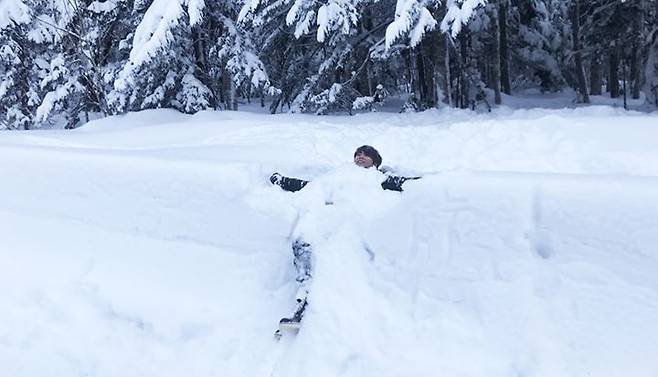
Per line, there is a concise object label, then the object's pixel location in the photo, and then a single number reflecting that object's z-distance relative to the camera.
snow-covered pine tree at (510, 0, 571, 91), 19.70
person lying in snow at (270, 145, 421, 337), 4.03
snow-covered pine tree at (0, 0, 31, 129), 15.06
